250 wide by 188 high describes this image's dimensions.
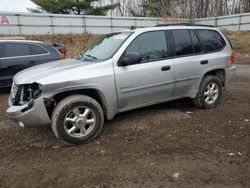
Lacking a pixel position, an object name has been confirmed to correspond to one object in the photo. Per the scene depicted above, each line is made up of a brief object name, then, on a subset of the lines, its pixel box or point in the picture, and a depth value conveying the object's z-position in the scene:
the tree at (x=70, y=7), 19.56
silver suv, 2.93
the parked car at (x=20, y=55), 5.64
